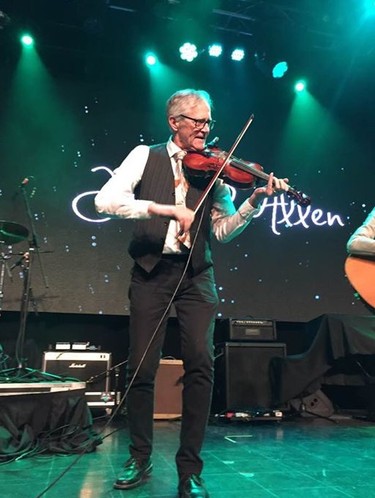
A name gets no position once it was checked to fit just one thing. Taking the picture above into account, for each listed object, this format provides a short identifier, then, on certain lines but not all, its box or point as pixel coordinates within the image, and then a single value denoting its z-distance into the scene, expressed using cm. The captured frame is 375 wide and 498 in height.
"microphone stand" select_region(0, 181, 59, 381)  289
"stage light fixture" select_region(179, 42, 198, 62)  453
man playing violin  165
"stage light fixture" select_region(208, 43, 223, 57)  463
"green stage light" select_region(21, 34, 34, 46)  432
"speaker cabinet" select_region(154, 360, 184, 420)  361
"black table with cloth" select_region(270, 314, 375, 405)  350
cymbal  305
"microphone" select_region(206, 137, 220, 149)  194
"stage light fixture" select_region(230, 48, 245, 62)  474
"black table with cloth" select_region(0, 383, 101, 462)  230
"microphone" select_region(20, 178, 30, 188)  364
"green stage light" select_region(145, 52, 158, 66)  462
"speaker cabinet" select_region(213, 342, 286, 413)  367
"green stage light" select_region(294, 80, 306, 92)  498
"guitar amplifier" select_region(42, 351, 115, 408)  349
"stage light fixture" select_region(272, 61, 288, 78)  463
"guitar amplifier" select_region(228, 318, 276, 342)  383
